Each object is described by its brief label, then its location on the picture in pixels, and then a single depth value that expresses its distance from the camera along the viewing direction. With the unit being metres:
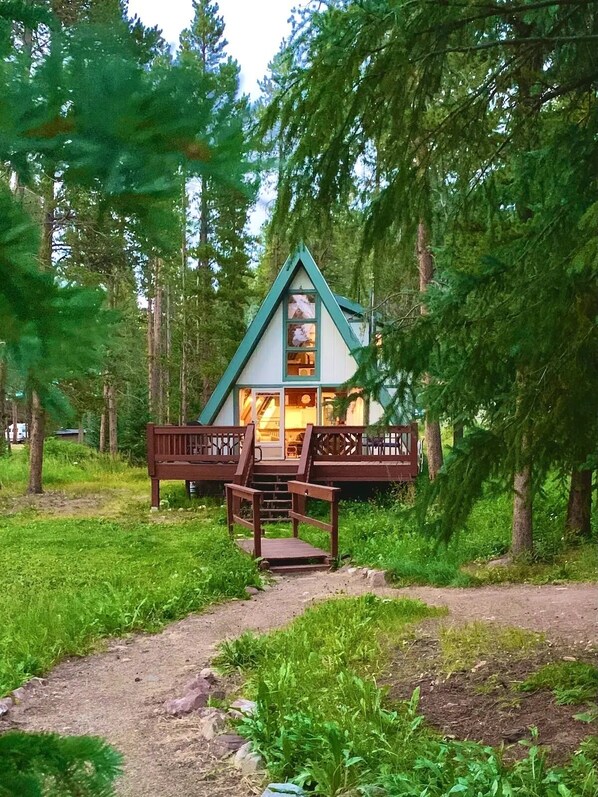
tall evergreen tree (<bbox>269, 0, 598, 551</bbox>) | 3.96
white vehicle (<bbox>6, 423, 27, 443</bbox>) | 38.16
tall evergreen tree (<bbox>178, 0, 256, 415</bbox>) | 23.45
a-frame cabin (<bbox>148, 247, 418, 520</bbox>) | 14.95
